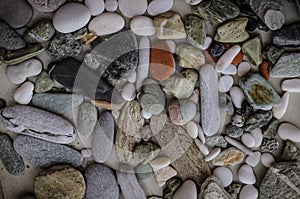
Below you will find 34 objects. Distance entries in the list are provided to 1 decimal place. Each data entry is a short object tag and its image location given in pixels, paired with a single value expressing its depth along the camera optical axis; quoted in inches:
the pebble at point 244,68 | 25.7
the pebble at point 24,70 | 24.9
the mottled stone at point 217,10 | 24.8
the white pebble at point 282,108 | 25.9
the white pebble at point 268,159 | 26.5
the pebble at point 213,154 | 26.1
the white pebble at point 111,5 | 25.0
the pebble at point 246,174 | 26.5
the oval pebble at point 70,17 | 24.6
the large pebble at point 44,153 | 25.5
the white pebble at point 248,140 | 26.2
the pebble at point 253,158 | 26.4
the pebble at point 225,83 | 25.7
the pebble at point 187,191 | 26.1
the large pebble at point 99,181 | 25.9
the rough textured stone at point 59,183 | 25.5
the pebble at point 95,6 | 24.9
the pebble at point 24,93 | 25.1
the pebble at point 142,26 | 25.0
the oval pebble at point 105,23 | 25.0
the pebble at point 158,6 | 25.0
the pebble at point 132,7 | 24.9
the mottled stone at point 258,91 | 25.5
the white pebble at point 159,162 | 26.0
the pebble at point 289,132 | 26.1
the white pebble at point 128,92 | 25.4
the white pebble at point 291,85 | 25.8
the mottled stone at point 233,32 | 25.0
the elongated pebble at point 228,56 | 25.4
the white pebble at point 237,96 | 25.8
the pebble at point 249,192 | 26.5
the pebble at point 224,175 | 26.4
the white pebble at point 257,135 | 26.2
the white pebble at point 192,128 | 25.8
